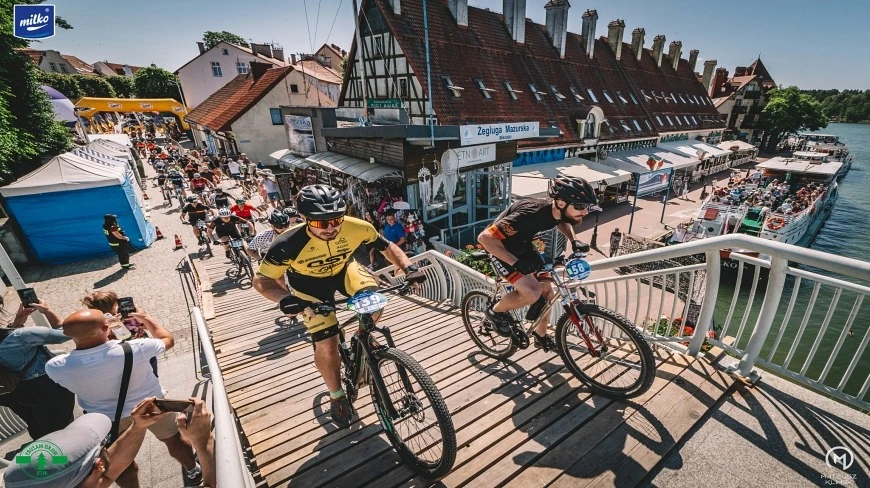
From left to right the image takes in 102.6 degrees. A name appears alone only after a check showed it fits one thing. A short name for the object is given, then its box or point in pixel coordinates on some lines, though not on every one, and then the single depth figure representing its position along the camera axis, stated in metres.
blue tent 10.60
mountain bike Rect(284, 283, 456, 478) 2.50
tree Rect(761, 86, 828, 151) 50.69
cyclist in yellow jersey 2.75
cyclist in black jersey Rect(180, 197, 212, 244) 11.70
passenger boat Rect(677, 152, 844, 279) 17.27
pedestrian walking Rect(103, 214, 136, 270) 10.22
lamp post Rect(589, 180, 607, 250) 17.08
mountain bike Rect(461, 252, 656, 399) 2.84
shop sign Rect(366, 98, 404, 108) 11.87
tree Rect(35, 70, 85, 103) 44.64
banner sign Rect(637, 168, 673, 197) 17.89
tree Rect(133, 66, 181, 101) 55.53
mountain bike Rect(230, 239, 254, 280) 8.88
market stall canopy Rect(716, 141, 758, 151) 35.12
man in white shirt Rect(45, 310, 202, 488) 2.57
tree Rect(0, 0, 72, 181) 11.77
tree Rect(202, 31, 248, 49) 82.69
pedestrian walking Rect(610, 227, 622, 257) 15.66
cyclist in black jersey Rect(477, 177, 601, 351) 3.00
